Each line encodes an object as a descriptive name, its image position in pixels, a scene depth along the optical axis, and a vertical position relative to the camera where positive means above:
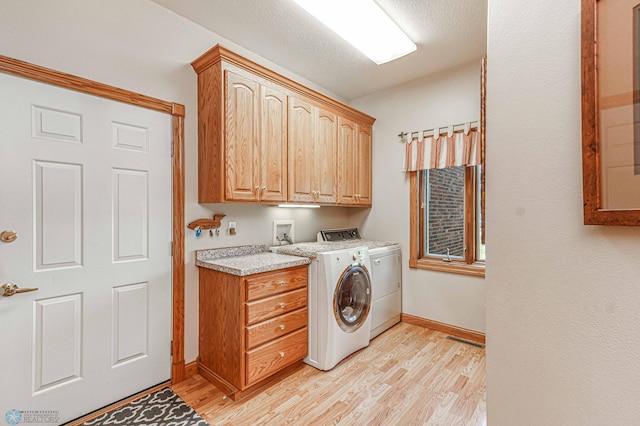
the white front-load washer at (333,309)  2.33 -0.82
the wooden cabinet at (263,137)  2.16 +0.66
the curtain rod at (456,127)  2.89 +0.89
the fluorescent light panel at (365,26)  2.02 +1.45
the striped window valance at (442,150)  2.88 +0.66
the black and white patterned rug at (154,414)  1.76 -1.28
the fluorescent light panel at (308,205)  2.78 +0.07
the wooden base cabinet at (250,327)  1.97 -0.85
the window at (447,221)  3.00 -0.10
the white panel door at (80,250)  1.60 -0.24
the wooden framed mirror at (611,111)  0.66 +0.24
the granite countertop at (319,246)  2.49 -0.34
